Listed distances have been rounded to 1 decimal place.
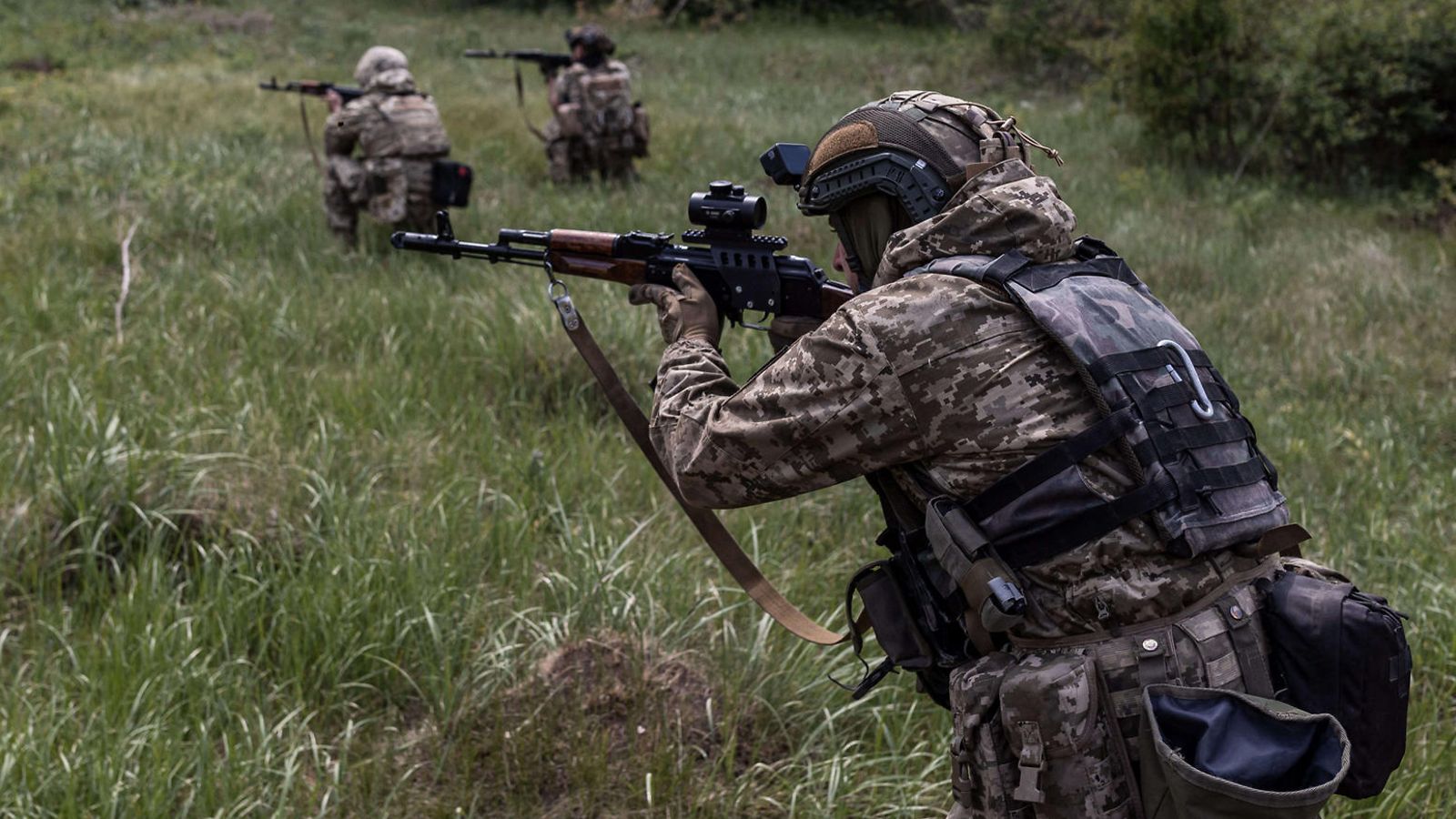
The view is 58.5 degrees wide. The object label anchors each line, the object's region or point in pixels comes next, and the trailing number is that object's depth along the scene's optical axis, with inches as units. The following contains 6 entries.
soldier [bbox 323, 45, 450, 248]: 327.9
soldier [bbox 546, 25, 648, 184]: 410.9
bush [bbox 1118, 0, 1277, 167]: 461.1
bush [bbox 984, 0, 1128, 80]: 722.8
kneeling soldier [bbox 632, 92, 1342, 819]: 85.0
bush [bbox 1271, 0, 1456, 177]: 437.1
